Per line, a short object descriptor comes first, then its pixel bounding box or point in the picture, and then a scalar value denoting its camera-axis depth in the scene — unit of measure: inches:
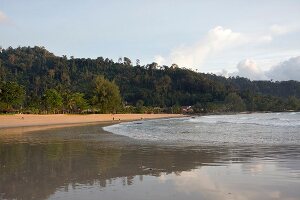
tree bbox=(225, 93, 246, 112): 7061.5
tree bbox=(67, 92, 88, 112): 3934.5
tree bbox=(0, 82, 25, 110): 3031.5
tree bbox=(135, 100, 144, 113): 5180.6
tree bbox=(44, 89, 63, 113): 3614.7
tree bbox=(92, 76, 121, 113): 4138.8
